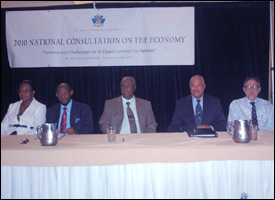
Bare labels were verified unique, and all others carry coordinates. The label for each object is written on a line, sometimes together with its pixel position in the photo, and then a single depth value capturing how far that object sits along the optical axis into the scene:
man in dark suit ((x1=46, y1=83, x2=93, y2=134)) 3.34
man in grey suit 3.42
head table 1.86
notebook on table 2.27
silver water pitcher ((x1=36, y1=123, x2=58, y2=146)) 2.01
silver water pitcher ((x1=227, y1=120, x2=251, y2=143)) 2.00
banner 3.99
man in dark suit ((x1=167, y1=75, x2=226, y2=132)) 3.21
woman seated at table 3.12
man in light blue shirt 3.29
